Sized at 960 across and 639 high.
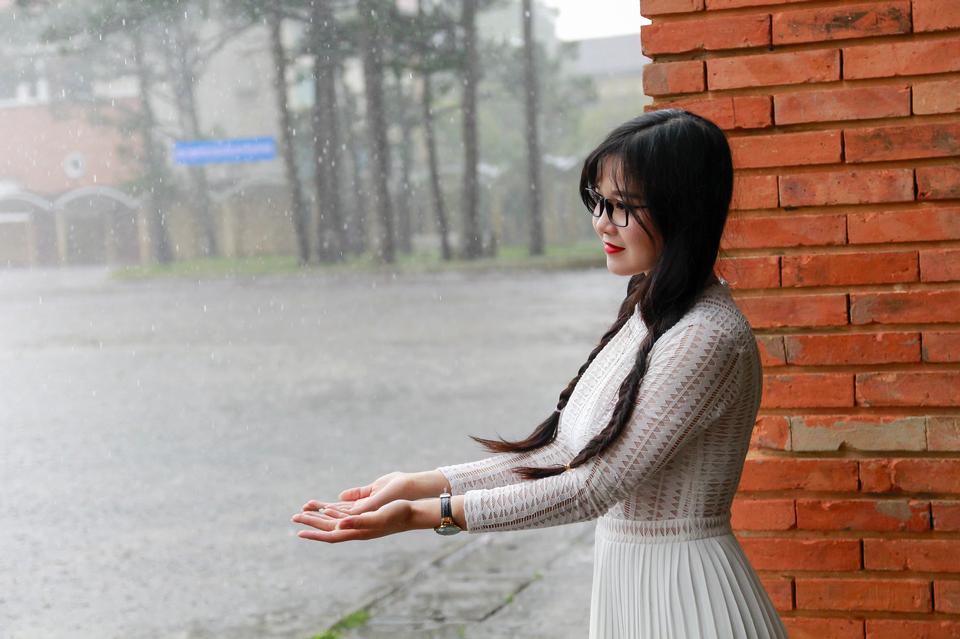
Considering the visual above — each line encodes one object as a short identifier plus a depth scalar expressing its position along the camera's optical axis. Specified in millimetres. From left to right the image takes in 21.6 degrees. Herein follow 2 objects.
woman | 3597
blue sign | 15526
